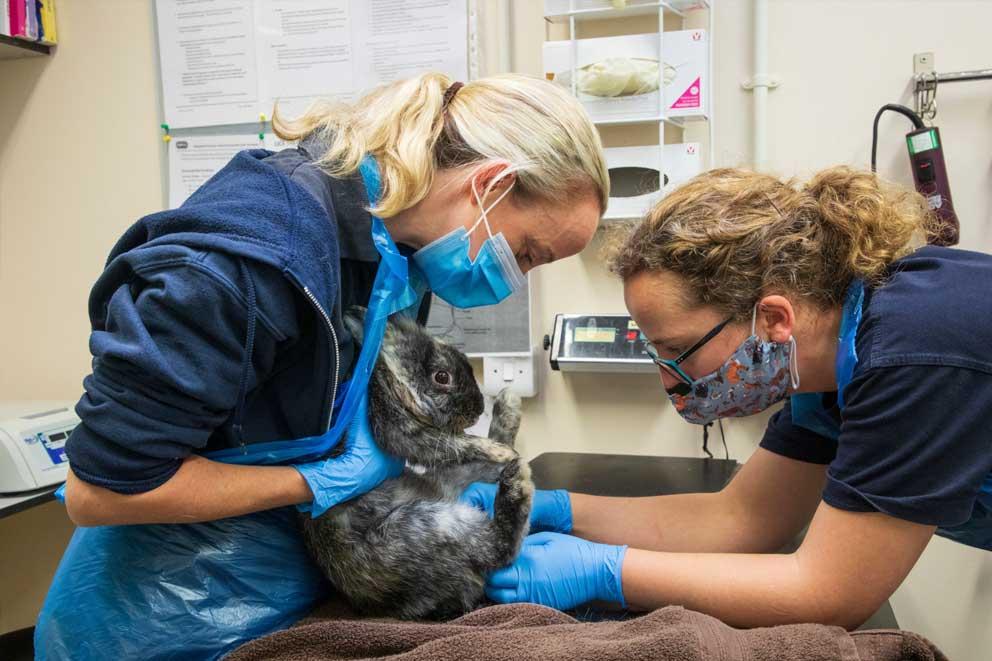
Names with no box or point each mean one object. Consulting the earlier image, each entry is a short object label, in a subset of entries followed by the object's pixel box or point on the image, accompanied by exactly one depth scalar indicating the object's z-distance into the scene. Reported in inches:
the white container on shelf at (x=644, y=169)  80.4
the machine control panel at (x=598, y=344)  81.0
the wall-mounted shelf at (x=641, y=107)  78.4
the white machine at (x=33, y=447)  76.1
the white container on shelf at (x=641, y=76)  77.4
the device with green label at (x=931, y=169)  72.3
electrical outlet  86.6
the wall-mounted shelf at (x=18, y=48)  93.4
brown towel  31.2
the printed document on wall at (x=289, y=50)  87.2
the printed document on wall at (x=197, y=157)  95.5
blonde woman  33.1
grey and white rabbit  42.4
